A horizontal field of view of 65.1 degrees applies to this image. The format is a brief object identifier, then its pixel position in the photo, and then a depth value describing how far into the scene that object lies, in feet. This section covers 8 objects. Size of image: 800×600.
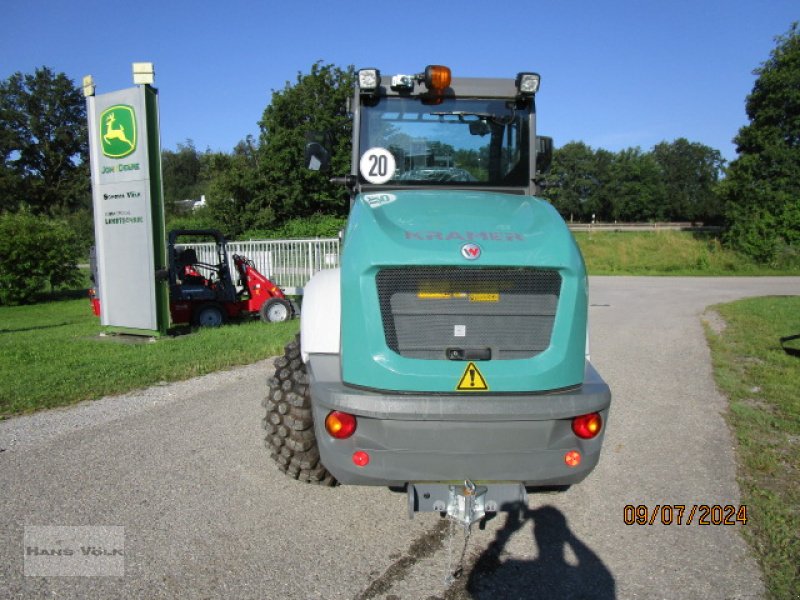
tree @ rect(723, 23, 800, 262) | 108.47
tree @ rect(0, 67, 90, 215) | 204.03
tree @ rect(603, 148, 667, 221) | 286.87
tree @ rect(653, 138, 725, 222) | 305.32
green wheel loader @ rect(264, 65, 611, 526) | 10.48
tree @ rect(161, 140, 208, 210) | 288.71
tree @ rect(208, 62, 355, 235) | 107.55
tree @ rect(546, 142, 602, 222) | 297.94
